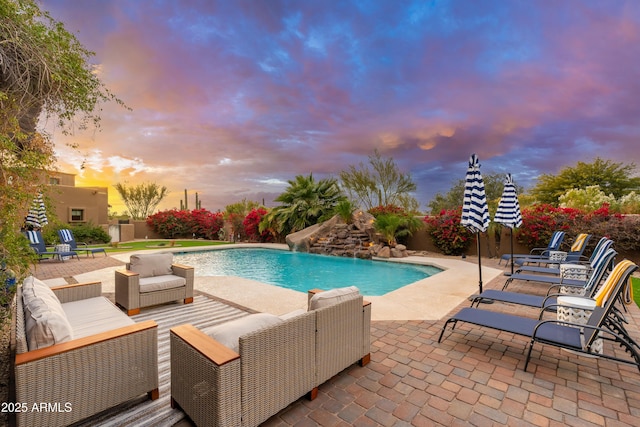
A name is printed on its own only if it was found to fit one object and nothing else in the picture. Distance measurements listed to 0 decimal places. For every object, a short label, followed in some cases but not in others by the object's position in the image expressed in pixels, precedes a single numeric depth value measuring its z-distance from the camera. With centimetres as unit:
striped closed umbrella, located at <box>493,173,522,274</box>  702
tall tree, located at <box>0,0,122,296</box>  283
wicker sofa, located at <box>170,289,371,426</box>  176
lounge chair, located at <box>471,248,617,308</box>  376
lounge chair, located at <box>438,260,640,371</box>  256
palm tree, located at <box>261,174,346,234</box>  1686
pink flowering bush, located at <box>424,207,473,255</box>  1158
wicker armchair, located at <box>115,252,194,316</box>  441
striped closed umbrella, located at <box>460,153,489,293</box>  514
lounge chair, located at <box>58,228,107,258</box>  1087
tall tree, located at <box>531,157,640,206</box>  1995
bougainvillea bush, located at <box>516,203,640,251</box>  859
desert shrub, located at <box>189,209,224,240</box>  2150
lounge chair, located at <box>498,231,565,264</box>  842
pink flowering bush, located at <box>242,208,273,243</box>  1855
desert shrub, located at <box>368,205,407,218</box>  1404
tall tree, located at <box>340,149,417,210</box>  1955
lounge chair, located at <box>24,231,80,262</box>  957
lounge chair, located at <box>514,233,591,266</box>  720
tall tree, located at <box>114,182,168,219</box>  2897
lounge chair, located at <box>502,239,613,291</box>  471
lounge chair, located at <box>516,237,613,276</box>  534
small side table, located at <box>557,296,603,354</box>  302
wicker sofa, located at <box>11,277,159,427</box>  174
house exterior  1964
